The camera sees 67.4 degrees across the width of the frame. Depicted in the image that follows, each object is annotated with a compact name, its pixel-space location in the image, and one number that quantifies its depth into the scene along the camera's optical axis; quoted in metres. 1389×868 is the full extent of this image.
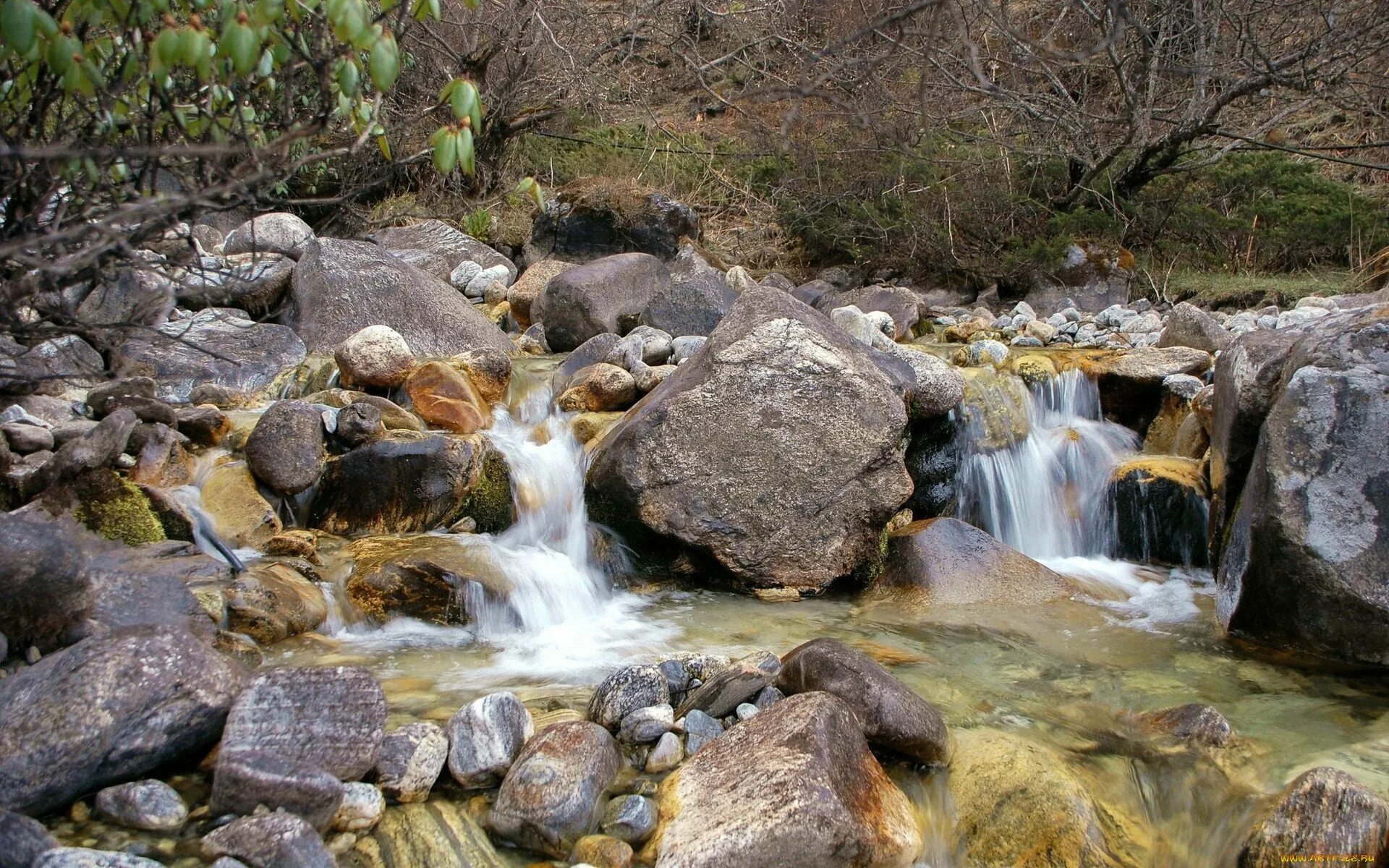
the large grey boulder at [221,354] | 7.11
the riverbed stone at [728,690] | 3.66
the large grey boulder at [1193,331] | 8.09
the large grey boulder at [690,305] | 9.12
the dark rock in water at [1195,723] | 3.54
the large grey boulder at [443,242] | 11.55
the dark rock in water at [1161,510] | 6.04
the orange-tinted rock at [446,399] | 6.70
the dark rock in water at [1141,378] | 7.41
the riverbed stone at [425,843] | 2.89
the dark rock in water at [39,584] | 3.42
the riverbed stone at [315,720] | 3.01
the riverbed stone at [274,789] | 2.85
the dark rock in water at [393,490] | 5.60
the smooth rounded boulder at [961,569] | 5.32
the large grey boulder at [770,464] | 5.24
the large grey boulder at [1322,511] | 4.18
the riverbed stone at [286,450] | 5.60
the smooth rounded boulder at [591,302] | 9.17
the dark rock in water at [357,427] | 5.83
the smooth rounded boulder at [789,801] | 2.89
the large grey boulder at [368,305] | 8.34
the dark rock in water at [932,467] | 6.53
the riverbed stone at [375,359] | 6.84
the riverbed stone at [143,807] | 2.80
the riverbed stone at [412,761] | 3.12
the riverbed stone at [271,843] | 2.66
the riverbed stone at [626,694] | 3.57
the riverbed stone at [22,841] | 2.46
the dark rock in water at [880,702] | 3.40
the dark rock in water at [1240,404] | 4.91
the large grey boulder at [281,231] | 9.71
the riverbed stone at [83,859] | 2.38
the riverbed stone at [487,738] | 3.24
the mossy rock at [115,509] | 4.70
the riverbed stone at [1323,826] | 2.88
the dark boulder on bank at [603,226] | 12.12
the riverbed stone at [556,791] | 2.98
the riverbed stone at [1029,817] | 3.12
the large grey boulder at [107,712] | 2.81
